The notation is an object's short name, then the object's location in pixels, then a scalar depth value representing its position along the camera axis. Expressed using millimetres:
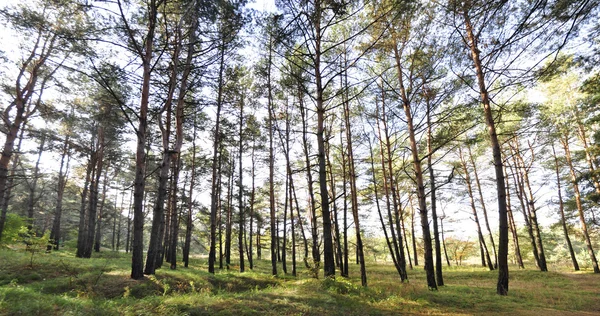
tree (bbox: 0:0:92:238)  10461
